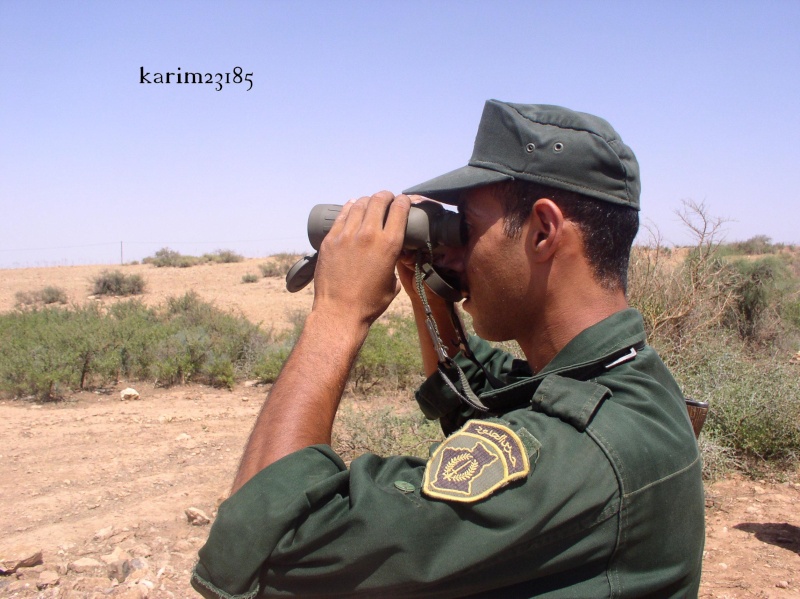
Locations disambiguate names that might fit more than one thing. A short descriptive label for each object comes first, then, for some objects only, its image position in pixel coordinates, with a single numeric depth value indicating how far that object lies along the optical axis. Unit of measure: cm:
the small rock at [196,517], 399
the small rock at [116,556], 347
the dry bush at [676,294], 718
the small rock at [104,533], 372
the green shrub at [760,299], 1024
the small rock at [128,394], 713
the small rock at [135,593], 308
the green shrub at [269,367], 791
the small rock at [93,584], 318
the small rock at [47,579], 320
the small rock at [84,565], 337
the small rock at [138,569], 331
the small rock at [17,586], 315
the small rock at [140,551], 357
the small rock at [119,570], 333
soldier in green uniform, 106
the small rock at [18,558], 327
